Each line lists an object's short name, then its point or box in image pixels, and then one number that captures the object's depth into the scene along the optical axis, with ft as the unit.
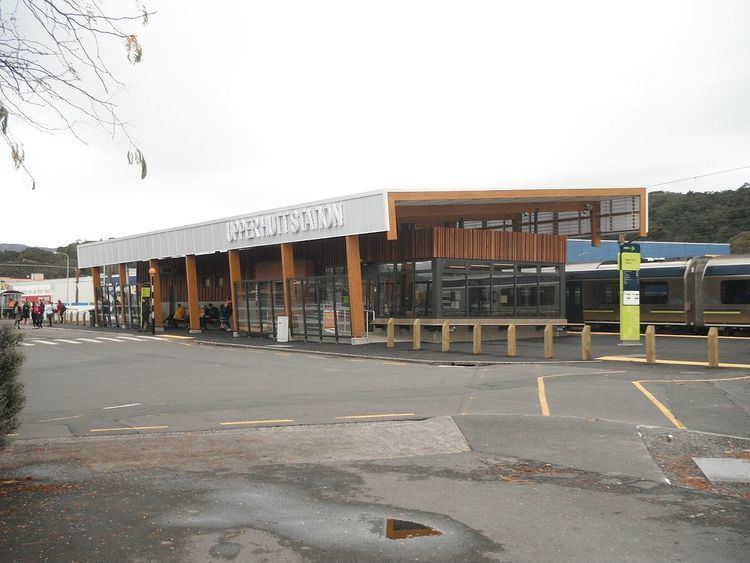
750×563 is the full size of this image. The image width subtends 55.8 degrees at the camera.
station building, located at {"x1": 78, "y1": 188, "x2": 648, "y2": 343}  87.76
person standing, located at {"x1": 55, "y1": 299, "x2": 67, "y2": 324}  180.75
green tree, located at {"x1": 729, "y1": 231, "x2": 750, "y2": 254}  193.67
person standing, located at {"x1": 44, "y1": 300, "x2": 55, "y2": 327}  164.77
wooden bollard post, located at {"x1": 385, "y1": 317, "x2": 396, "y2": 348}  82.99
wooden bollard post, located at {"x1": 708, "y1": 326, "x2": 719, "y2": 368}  58.65
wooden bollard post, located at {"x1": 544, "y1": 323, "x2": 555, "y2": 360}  69.00
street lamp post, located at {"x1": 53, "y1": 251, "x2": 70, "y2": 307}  260.17
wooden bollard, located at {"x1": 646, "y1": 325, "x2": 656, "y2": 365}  61.57
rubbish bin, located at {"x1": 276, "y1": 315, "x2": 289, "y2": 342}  97.96
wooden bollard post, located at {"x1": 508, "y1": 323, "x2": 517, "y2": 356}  70.07
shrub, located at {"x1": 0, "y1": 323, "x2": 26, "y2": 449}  22.70
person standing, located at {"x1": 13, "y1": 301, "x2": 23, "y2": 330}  161.12
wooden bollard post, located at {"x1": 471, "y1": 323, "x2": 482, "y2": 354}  72.43
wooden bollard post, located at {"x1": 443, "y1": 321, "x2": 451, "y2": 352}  75.72
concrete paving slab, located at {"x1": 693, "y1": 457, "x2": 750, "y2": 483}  24.68
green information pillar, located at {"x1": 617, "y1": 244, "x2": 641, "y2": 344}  77.15
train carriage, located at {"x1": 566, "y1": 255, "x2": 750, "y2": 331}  93.86
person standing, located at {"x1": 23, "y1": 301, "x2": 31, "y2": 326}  161.87
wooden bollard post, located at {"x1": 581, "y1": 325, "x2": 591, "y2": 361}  66.74
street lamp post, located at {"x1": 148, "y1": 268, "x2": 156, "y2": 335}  123.65
